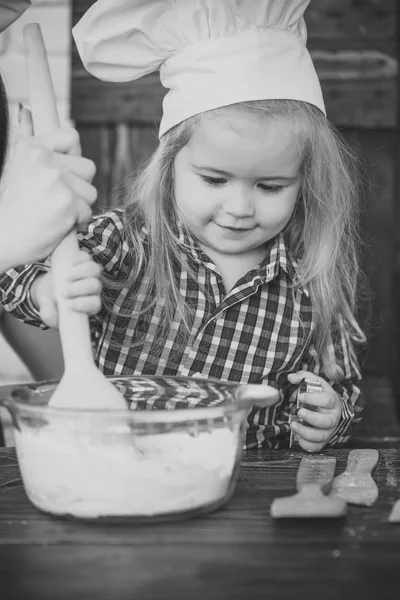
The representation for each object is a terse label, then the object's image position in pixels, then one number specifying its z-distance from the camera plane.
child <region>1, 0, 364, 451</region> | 1.32
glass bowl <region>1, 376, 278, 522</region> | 0.98
